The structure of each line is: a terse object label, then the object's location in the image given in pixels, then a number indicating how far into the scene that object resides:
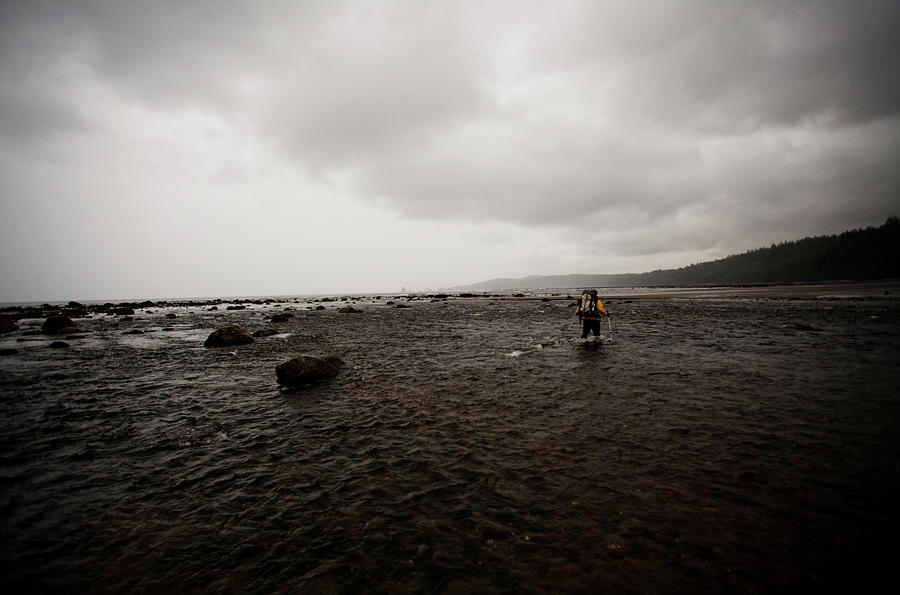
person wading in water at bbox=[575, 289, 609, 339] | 21.00
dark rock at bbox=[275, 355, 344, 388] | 13.28
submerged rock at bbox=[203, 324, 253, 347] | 23.50
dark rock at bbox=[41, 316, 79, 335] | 33.28
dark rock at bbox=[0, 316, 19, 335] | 34.28
